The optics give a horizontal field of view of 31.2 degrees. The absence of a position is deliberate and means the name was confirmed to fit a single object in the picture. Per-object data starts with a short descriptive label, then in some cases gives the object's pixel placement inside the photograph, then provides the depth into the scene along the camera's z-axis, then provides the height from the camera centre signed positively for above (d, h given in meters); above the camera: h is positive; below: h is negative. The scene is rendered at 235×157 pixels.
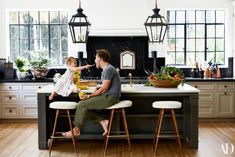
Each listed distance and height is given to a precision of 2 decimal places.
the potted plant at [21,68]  8.15 -0.14
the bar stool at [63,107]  5.46 -0.60
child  5.59 -0.30
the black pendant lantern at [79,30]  4.93 +0.36
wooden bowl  6.00 -0.32
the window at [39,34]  8.64 +0.55
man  5.40 -0.44
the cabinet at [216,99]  7.88 -0.71
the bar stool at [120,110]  5.45 -0.66
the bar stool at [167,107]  5.45 -0.60
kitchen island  5.74 -0.76
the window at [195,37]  8.64 +0.49
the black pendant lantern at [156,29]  4.93 +0.37
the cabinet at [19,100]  7.89 -0.74
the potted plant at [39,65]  8.12 -0.09
